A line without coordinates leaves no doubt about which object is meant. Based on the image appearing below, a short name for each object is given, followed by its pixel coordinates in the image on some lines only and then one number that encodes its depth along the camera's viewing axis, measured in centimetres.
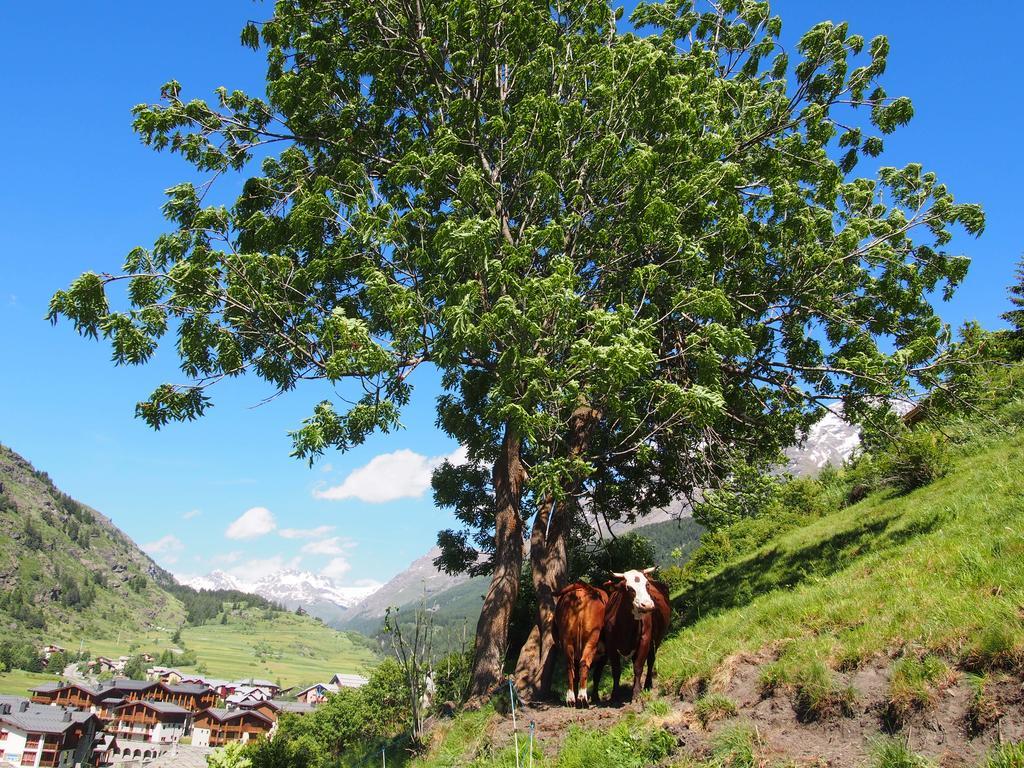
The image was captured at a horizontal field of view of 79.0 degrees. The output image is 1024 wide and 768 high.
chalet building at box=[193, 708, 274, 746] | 14350
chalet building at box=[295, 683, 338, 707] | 18700
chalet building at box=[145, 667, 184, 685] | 18328
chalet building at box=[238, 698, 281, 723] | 14600
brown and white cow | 1163
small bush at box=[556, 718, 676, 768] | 916
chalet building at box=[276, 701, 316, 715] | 14262
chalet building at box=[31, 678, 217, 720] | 14262
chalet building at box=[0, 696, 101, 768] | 10975
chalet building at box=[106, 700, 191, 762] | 13612
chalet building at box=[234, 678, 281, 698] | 17984
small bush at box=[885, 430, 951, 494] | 1909
